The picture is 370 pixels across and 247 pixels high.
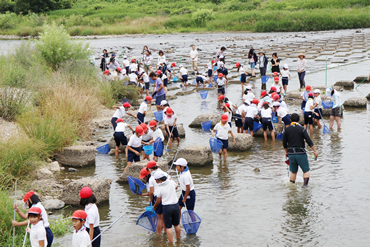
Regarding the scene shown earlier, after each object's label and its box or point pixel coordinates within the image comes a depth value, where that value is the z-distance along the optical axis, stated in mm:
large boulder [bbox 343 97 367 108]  18297
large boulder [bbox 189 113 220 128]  16359
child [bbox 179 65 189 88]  23716
